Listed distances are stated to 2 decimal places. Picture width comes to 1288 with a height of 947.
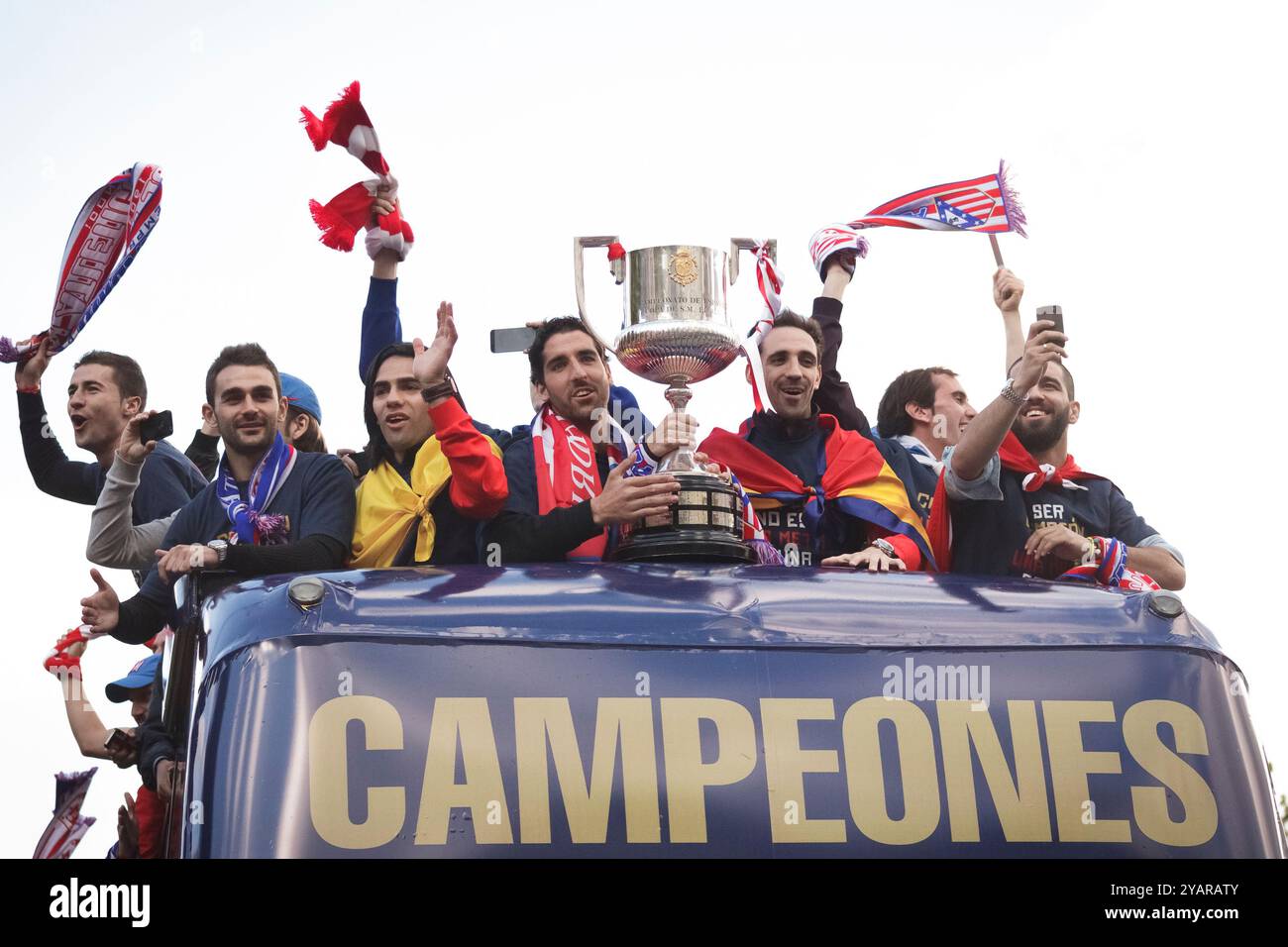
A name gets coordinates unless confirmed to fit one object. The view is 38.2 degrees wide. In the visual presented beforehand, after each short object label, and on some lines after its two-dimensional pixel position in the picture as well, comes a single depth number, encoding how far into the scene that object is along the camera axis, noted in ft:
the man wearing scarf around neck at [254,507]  17.48
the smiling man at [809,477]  18.54
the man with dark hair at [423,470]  17.56
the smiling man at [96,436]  21.76
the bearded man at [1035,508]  17.52
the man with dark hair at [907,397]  22.50
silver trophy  17.08
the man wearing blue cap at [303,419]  23.85
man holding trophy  16.19
